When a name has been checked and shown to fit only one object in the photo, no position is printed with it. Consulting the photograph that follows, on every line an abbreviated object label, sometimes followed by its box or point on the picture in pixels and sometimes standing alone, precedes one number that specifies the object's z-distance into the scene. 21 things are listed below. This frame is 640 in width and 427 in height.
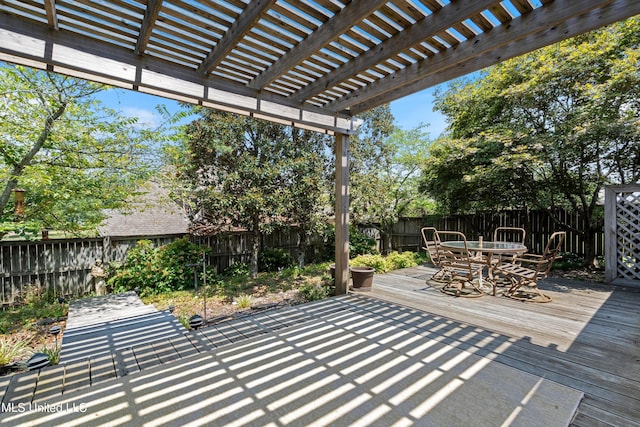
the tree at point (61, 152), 4.42
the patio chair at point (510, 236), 7.60
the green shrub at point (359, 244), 8.90
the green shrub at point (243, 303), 4.58
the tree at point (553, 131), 5.25
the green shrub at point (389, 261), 6.75
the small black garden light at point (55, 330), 2.92
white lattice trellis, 5.13
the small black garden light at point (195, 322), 3.26
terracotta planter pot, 4.89
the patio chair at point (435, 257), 5.07
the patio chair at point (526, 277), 4.12
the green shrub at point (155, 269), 5.57
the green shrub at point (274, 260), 7.45
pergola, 2.15
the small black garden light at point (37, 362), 2.43
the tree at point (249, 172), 5.88
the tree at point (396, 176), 8.48
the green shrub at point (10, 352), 2.70
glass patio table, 4.34
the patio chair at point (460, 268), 4.55
